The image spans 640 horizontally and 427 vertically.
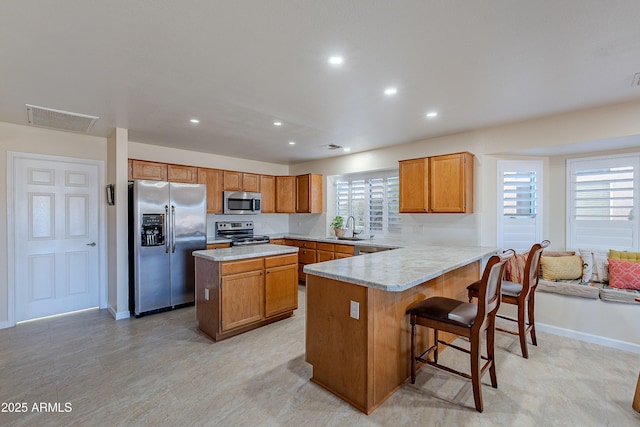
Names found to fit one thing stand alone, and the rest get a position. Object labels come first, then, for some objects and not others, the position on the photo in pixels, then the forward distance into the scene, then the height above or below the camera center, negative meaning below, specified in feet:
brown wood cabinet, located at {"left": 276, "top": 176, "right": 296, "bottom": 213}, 20.67 +1.43
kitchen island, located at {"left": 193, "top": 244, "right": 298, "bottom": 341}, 10.28 -2.94
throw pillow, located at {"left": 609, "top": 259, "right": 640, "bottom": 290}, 10.00 -2.24
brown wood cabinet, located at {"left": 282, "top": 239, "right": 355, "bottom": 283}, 16.38 -2.40
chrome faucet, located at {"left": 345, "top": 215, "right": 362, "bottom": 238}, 18.87 -0.76
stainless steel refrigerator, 12.87 -1.48
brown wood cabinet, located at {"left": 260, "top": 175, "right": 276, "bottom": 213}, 19.99 +1.25
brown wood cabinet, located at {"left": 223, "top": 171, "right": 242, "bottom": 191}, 17.92 +1.85
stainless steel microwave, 17.84 +0.47
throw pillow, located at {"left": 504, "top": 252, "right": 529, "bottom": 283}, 11.83 -2.39
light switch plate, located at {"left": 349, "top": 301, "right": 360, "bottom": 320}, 6.72 -2.31
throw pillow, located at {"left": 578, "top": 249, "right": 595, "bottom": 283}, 11.07 -2.15
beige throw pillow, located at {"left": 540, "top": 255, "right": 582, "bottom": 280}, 11.21 -2.22
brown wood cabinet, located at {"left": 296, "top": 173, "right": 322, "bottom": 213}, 19.72 +1.16
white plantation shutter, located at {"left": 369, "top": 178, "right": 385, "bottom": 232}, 17.73 +0.39
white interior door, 12.39 -1.15
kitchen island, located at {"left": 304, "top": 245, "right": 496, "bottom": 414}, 6.63 -2.78
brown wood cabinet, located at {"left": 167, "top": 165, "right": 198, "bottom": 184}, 15.48 +1.99
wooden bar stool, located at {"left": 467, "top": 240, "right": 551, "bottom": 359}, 9.05 -2.69
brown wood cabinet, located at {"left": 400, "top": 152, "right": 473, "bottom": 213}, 12.76 +1.21
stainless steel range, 17.48 -1.47
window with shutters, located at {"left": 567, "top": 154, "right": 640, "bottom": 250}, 11.12 +0.32
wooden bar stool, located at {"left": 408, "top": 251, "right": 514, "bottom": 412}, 6.59 -2.55
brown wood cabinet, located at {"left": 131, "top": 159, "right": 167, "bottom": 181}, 14.28 +2.02
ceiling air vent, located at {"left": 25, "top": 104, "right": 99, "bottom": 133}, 10.49 +3.54
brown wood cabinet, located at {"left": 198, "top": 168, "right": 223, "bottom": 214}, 16.85 +1.44
